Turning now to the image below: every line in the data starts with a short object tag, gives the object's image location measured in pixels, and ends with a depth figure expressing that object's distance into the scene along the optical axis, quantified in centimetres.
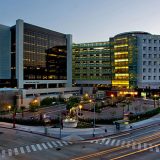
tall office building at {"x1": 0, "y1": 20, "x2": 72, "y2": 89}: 7896
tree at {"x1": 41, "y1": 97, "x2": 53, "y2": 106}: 6463
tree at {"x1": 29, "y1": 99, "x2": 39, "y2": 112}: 5423
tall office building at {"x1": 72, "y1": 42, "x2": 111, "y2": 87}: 10512
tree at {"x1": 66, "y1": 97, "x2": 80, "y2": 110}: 4846
